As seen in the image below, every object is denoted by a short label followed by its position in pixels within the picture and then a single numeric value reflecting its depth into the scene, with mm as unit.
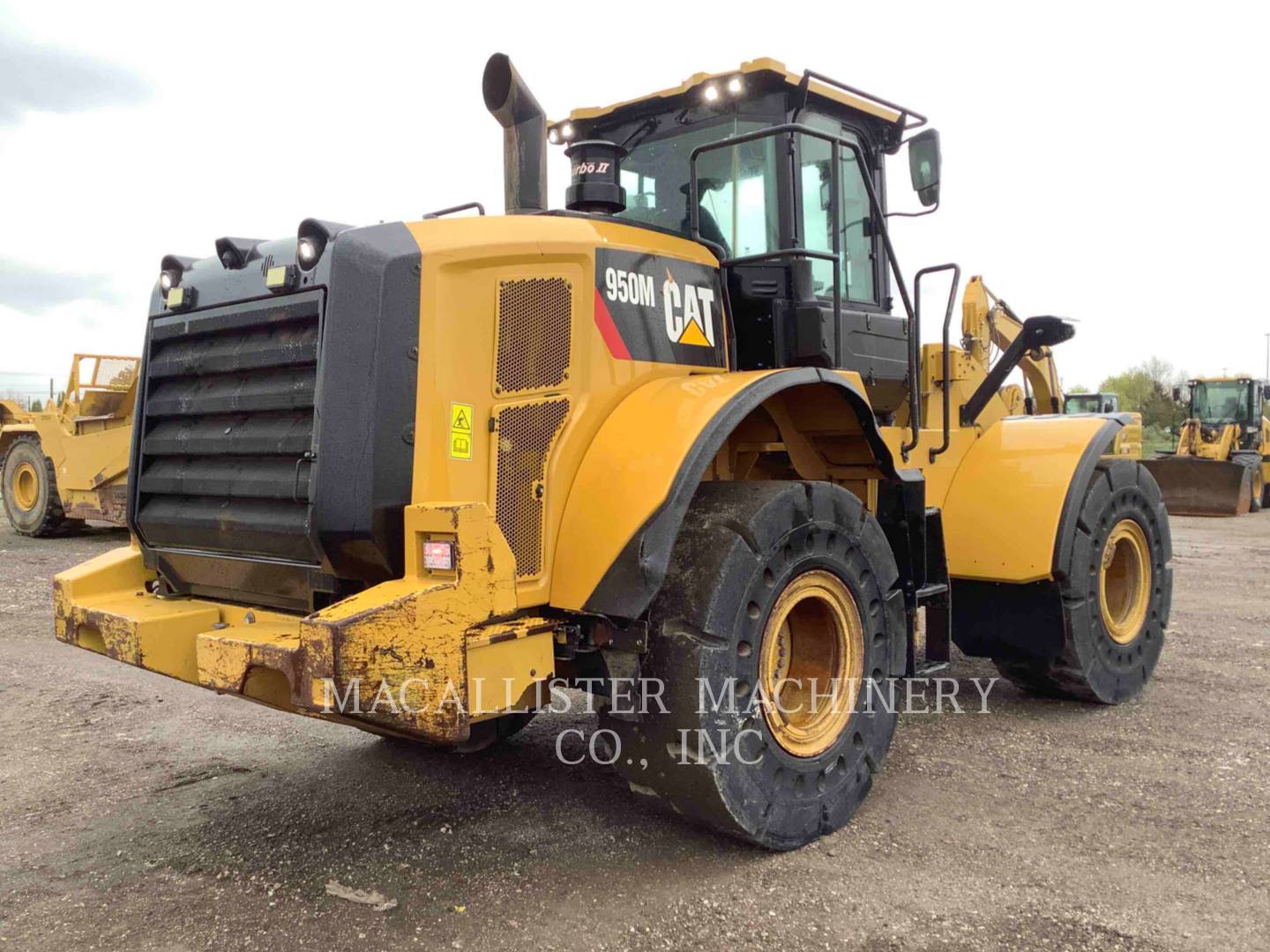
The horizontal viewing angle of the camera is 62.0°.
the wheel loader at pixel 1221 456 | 18877
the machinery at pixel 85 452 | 13781
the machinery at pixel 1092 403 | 22578
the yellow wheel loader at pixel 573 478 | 3186
